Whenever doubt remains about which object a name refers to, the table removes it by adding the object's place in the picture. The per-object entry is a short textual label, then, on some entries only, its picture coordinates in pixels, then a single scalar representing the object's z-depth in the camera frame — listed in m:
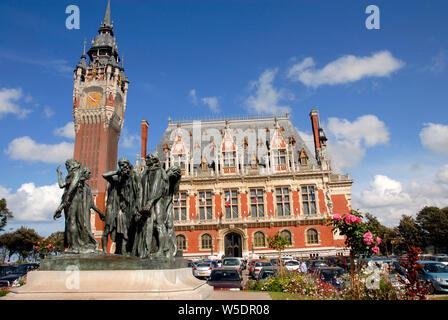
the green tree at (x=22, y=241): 51.34
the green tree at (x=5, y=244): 50.16
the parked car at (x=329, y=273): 12.07
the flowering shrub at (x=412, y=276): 6.51
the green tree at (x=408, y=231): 52.62
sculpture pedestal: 5.77
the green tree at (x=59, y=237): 57.84
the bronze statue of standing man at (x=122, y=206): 7.81
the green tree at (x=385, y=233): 53.75
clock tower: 43.06
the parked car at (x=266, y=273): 14.43
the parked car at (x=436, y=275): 12.31
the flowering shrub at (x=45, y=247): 22.18
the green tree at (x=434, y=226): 50.25
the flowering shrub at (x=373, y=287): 7.58
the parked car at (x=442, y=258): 20.60
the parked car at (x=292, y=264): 20.14
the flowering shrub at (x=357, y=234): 8.70
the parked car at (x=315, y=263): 20.09
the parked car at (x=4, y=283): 14.27
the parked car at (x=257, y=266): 19.70
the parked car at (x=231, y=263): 20.73
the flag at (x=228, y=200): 34.44
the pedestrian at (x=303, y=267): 15.99
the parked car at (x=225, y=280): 11.44
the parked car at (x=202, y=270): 18.98
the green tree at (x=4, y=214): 43.06
